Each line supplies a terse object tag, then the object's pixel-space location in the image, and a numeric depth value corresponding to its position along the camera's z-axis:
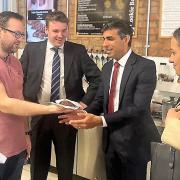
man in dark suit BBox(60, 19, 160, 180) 1.64
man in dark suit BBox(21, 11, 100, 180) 1.92
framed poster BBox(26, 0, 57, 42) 3.24
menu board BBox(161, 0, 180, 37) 2.44
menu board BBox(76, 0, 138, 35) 2.70
